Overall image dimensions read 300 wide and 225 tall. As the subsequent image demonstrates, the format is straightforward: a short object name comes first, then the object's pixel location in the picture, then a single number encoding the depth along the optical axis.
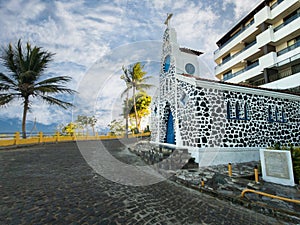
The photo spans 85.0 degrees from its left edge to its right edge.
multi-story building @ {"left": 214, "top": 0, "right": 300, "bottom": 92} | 17.22
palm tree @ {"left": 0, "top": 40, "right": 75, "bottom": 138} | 15.38
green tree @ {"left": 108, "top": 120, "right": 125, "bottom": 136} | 36.44
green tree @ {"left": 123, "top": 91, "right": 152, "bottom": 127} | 31.52
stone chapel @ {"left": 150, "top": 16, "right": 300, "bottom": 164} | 8.50
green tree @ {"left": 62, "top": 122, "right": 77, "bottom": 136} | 34.63
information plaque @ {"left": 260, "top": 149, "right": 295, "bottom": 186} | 5.40
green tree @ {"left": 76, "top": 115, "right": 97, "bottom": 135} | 38.69
